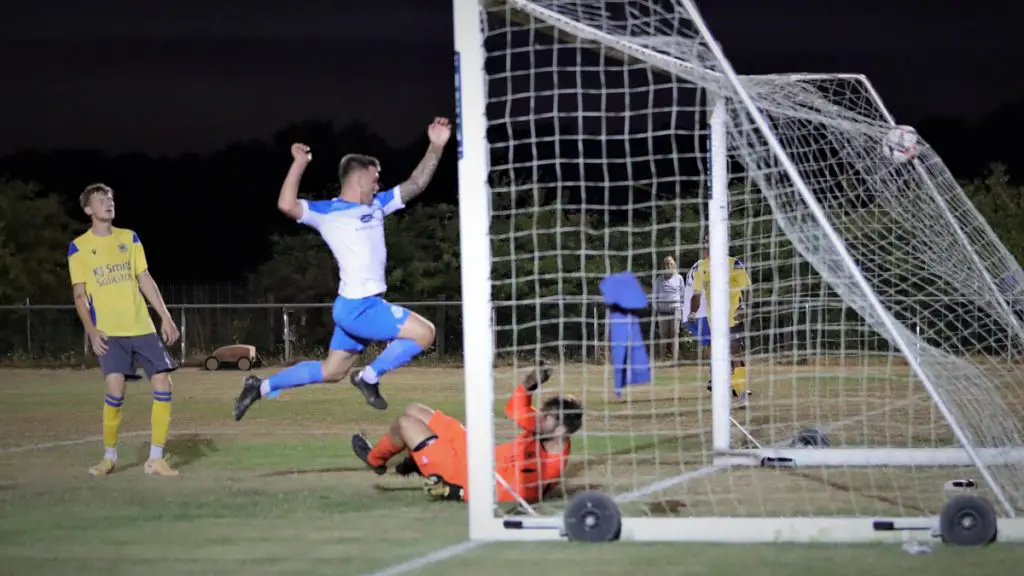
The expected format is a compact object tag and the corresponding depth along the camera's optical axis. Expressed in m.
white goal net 6.79
